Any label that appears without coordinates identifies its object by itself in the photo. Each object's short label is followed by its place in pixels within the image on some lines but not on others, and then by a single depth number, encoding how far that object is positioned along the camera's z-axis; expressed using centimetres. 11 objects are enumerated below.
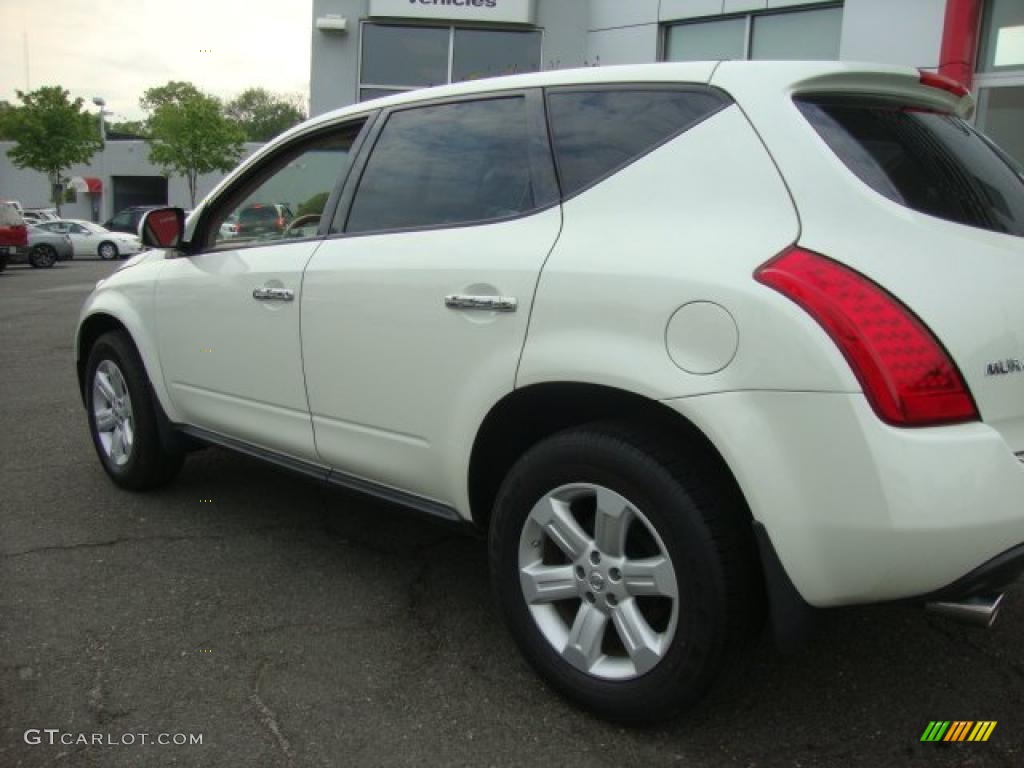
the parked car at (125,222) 3484
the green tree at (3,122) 4350
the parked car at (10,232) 2169
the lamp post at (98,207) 5191
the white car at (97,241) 2912
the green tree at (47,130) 4141
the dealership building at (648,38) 928
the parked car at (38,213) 3430
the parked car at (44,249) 2450
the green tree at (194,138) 4388
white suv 196
